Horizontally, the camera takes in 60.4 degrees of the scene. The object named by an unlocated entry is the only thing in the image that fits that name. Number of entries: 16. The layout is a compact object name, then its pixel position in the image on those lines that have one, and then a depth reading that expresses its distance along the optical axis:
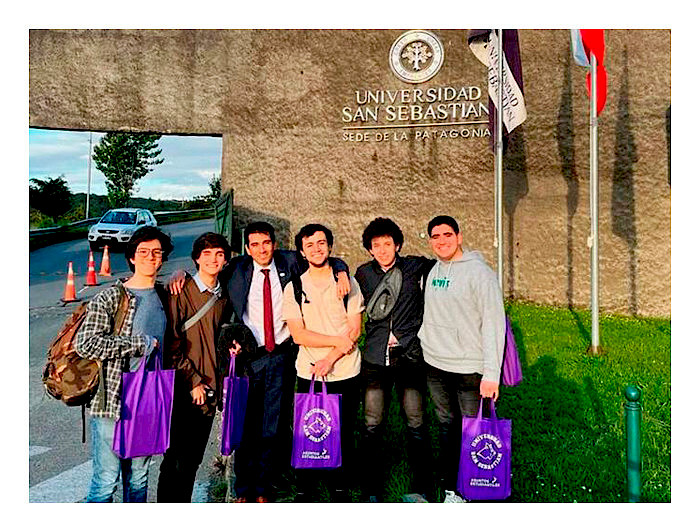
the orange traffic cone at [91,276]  10.77
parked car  14.01
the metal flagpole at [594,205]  7.17
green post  3.34
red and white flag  6.93
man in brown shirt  3.44
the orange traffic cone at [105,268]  11.84
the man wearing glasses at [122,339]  3.16
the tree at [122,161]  31.97
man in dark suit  3.69
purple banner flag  7.17
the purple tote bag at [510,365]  3.63
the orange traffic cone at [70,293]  9.77
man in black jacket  3.71
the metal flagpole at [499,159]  7.19
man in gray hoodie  3.51
